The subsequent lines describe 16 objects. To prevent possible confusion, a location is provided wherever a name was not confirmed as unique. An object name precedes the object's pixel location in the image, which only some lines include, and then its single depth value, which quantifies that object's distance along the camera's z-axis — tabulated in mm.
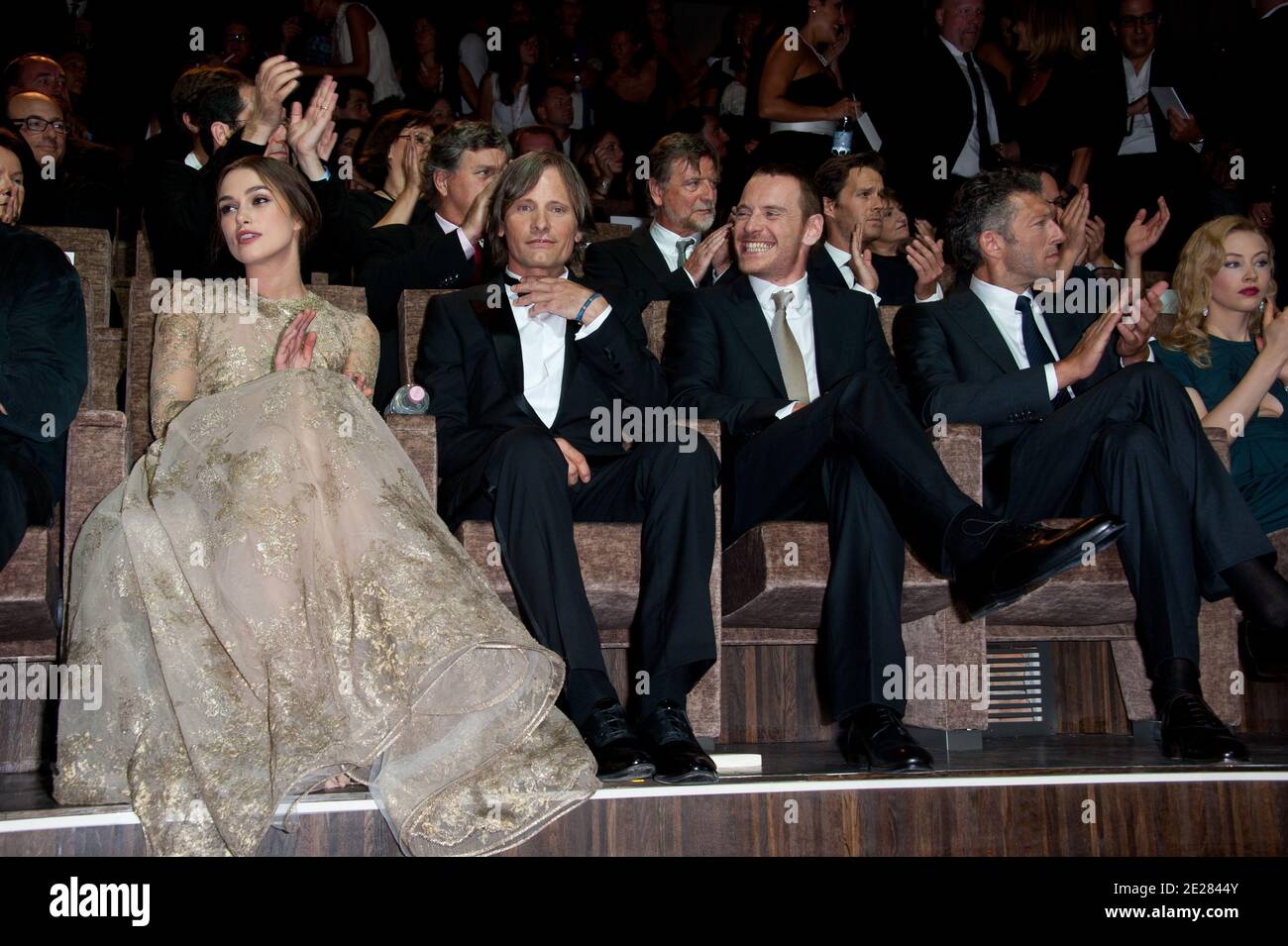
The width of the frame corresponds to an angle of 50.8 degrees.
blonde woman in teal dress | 2662
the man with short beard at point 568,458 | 1963
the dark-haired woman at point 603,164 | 4833
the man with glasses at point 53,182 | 3441
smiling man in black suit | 2025
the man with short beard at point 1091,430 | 2217
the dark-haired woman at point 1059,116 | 4305
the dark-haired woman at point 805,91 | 4219
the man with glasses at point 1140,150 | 4332
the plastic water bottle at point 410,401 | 2258
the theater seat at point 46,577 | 2008
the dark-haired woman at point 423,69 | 5273
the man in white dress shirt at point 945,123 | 4207
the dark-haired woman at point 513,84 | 5242
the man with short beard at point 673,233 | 3359
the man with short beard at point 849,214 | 3574
